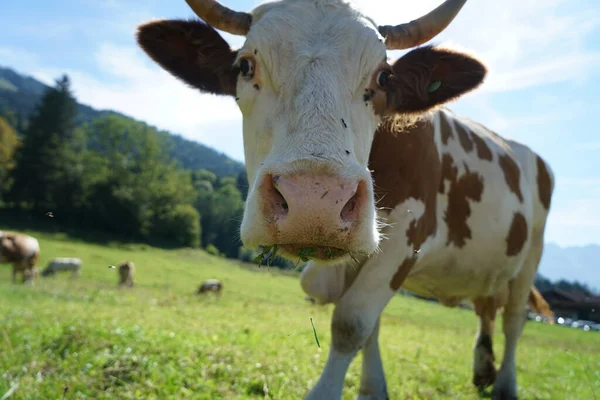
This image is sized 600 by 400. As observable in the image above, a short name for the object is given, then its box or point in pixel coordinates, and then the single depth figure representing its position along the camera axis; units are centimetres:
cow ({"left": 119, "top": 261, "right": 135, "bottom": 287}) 2195
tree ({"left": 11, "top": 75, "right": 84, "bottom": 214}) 4388
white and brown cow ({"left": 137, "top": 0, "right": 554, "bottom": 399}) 191
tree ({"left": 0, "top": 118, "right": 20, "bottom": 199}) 4557
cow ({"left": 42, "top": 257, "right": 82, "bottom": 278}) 2477
